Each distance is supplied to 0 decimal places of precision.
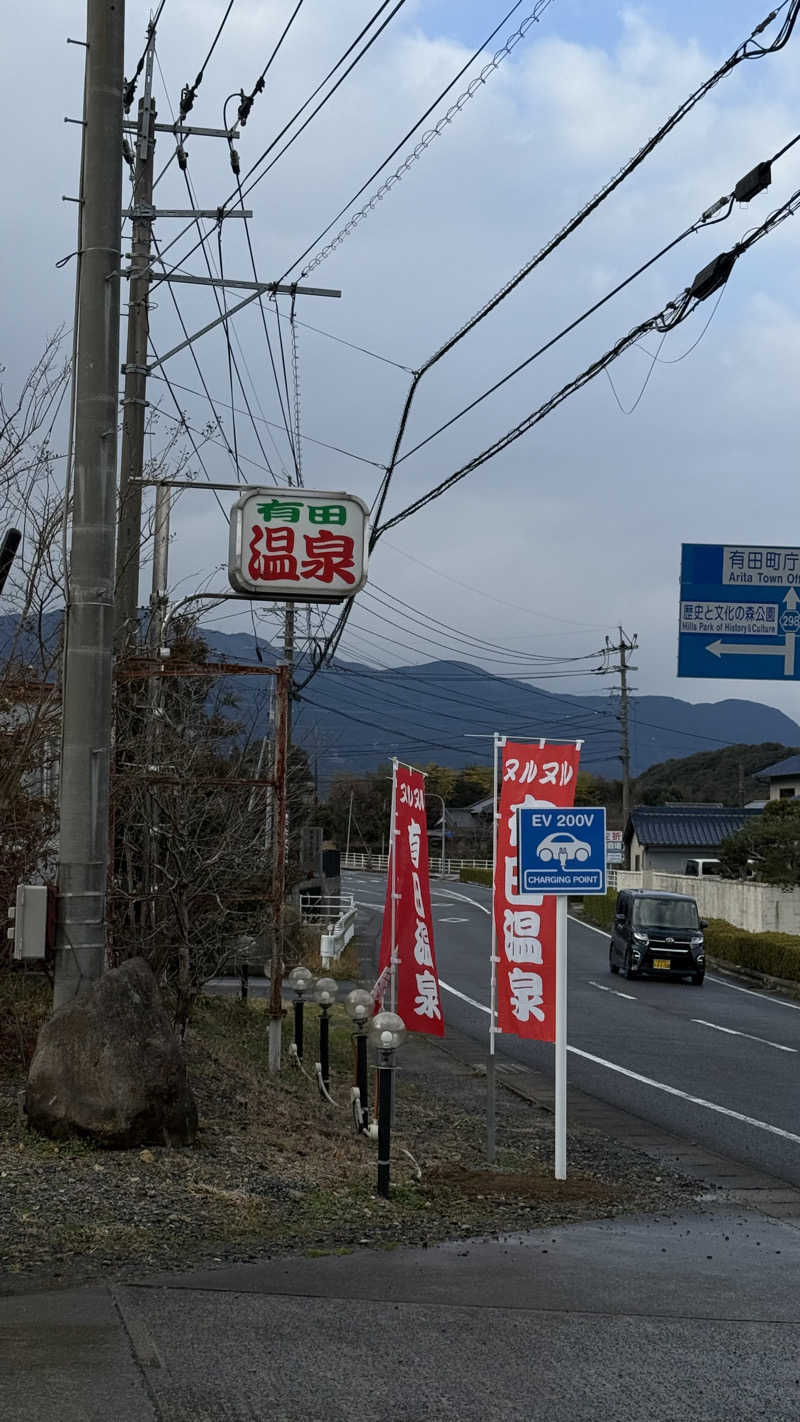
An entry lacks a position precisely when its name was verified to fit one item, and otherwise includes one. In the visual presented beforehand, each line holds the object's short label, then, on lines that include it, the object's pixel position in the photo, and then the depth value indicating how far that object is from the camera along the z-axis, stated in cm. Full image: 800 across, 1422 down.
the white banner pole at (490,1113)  939
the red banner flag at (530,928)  958
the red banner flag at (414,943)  1038
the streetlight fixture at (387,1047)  790
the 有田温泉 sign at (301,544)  1059
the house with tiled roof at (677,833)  6519
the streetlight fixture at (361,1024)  967
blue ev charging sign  889
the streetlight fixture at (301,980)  1160
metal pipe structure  1128
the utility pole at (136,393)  1298
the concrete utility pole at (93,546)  852
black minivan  3109
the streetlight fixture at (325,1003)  1092
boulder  774
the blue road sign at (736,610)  1571
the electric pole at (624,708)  6062
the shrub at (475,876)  7426
